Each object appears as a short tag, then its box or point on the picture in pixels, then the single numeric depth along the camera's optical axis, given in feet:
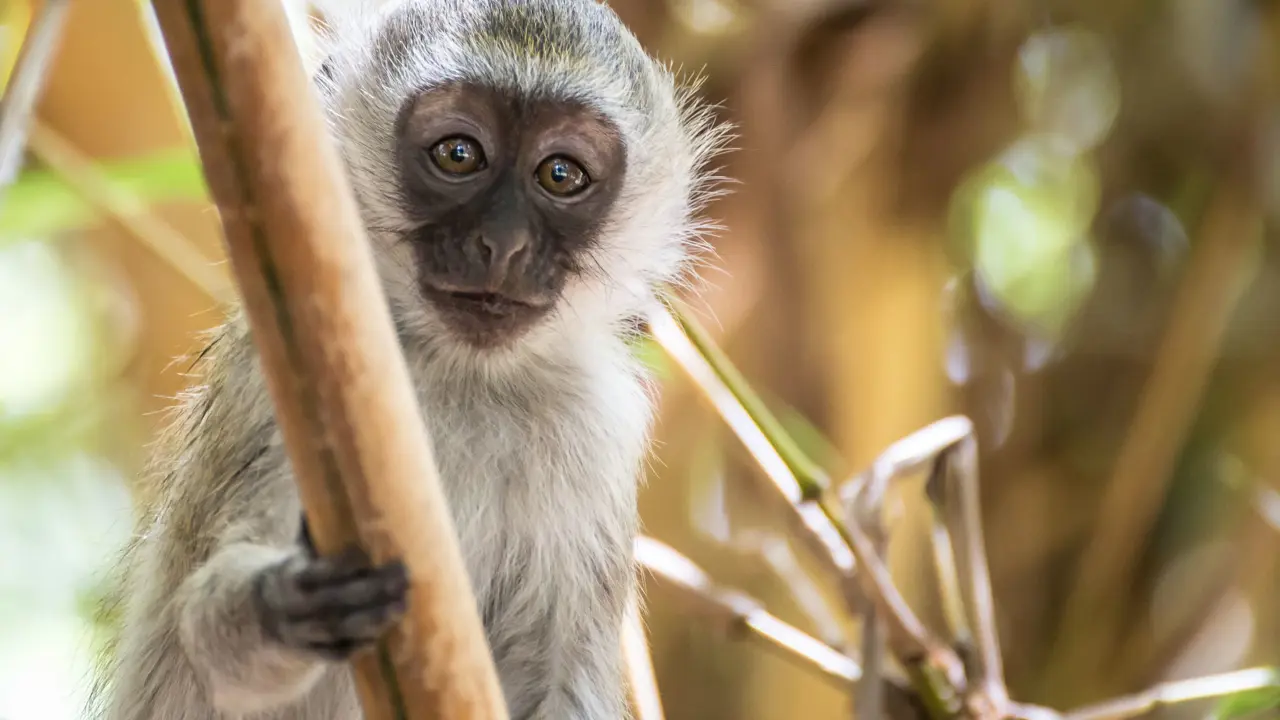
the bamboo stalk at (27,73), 9.78
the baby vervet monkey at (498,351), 13.14
